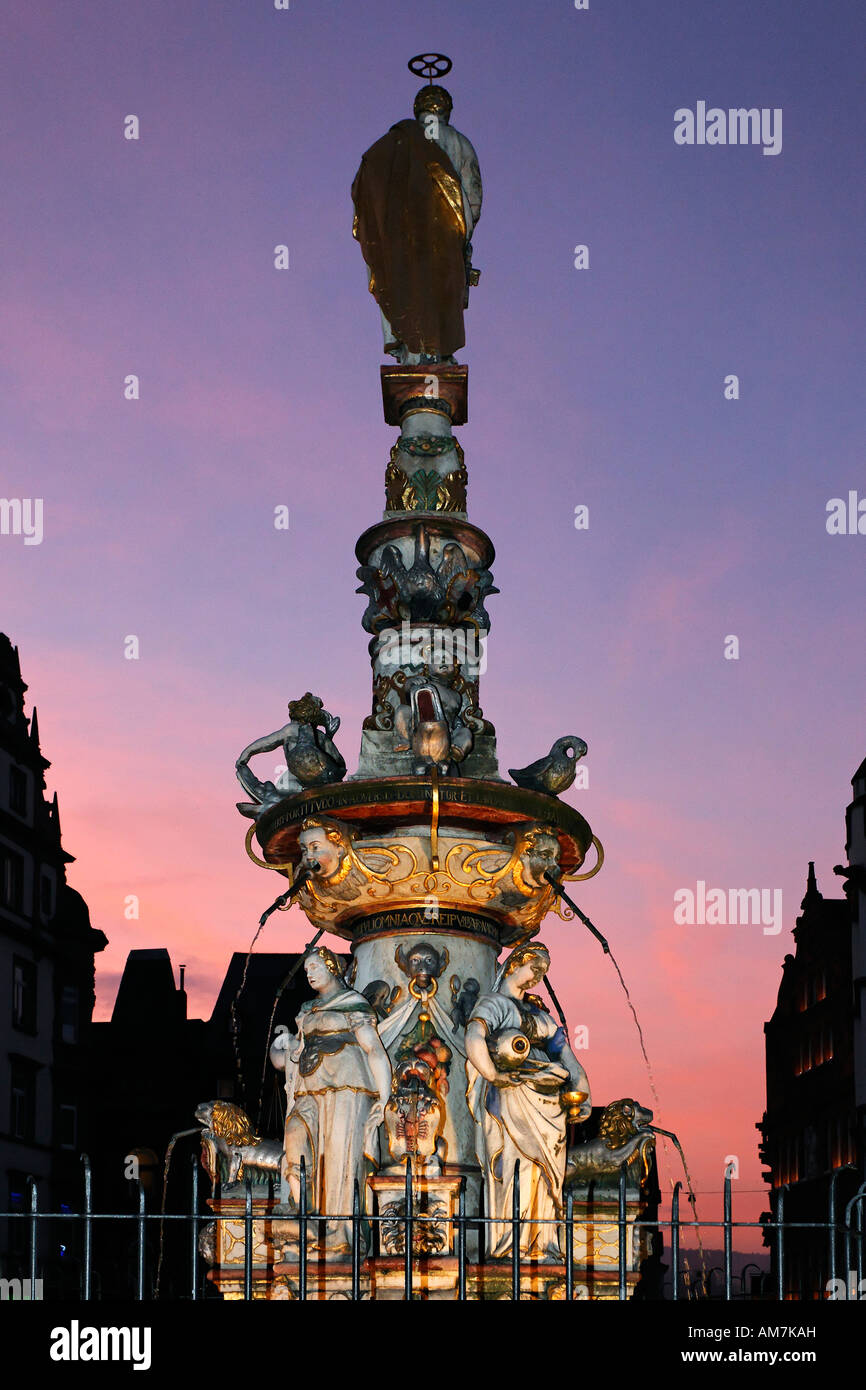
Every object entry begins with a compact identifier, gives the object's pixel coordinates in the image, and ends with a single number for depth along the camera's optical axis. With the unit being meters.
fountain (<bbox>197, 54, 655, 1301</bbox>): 16.31
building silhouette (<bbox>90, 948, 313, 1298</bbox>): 59.41
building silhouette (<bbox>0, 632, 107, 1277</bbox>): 51.19
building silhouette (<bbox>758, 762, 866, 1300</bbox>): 56.28
